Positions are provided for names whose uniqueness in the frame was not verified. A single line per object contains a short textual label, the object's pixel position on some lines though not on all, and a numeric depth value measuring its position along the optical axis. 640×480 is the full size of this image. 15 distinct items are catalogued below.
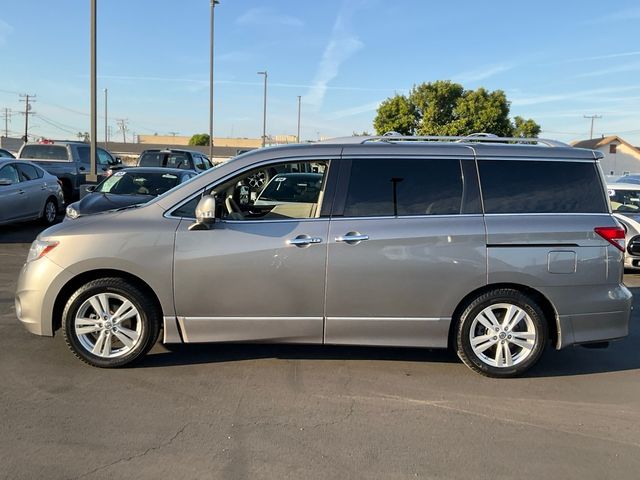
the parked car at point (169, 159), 16.36
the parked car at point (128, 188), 8.66
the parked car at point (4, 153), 19.67
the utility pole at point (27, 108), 85.30
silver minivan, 4.38
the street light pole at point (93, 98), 16.17
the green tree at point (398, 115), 43.18
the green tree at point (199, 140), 101.96
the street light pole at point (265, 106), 51.53
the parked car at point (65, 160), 16.12
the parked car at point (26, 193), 10.91
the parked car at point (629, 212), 8.87
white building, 64.81
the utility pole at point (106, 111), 68.06
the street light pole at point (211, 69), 28.93
